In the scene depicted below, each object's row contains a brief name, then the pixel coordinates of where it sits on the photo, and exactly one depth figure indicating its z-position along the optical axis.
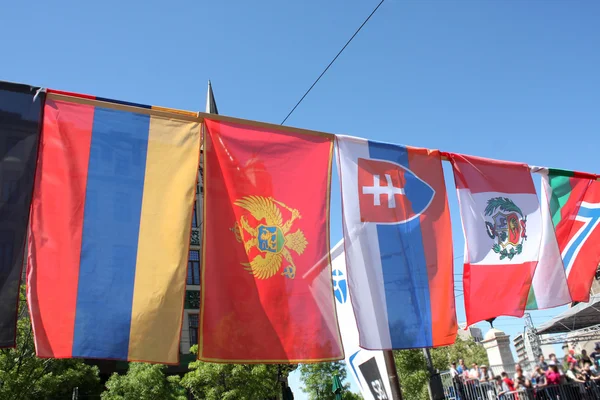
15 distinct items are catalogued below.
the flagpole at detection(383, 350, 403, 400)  8.98
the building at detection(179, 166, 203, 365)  29.53
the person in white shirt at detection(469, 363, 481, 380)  11.27
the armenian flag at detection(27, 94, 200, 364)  5.30
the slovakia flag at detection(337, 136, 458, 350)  6.98
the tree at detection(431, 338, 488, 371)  39.91
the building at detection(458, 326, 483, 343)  100.19
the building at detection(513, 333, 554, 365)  23.54
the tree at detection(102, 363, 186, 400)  21.98
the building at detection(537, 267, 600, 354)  25.41
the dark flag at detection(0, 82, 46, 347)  5.12
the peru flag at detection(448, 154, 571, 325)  8.02
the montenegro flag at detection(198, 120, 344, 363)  5.98
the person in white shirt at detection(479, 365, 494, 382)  10.16
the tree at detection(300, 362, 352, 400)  27.05
